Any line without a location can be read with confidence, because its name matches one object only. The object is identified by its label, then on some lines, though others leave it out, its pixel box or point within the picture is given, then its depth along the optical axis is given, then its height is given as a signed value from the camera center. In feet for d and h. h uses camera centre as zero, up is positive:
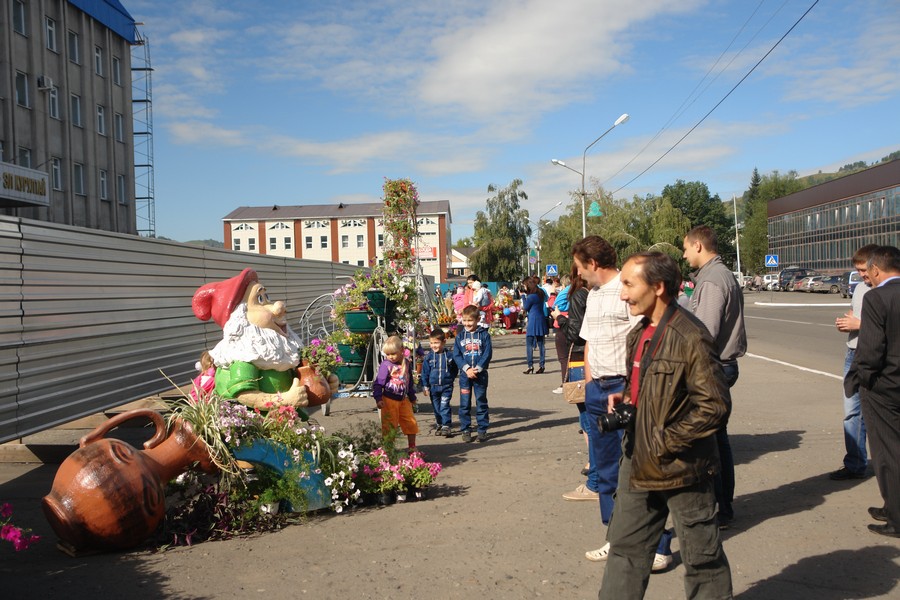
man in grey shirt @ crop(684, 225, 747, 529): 18.49 -0.71
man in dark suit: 16.96 -2.20
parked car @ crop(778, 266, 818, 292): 224.33 +2.09
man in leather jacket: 11.14 -2.32
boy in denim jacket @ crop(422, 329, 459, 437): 31.40 -3.44
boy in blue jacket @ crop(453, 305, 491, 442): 30.30 -2.86
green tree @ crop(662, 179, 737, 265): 348.06 +37.36
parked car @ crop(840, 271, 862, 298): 137.30 -0.23
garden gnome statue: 20.80 -1.32
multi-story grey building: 111.75 +30.53
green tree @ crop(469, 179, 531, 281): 234.38 +16.39
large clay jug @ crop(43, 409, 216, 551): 16.57 -4.17
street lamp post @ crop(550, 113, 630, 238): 106.73 +22.80
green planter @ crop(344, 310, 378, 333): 38.65 -1.28
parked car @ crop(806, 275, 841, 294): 188.21 -0.46
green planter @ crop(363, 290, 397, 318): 37.65 -0.44
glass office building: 220.84 +20.23
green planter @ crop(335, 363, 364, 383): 40.01 -3.94
